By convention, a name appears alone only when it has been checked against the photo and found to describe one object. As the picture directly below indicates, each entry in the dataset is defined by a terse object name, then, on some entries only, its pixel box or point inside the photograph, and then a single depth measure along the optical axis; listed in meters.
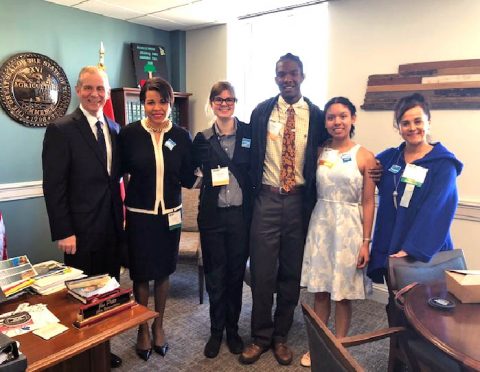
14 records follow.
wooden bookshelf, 3.64
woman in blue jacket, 1.78
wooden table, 1.14
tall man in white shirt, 2.10
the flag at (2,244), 2.56
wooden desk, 1.27
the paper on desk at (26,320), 1.40
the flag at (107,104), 3.41
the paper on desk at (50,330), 1.37
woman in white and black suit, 2.09
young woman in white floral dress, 1.98
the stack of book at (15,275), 1.63
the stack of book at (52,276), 1.71
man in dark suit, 1.89
